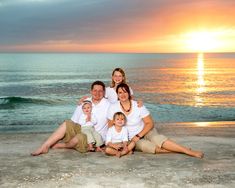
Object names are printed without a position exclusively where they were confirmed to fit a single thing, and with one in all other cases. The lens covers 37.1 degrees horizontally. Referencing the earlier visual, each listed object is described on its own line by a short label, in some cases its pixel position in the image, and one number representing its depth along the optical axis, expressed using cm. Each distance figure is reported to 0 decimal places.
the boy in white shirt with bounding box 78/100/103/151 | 698
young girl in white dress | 718
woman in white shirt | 682
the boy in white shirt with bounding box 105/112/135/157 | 674
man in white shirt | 699
